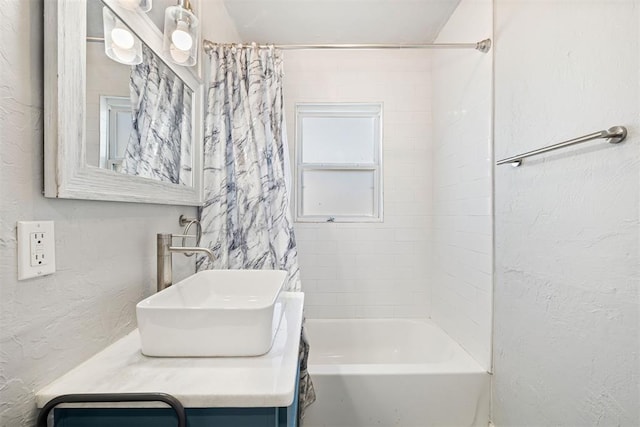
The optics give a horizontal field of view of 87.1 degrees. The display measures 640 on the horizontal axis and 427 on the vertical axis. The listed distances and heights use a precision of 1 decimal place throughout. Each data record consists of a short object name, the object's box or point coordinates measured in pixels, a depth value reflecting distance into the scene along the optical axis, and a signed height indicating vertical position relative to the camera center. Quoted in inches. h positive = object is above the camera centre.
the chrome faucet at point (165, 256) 48.4 -6.3
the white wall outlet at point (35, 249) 26.6 -3.1
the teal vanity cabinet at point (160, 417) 27.9 -17.1
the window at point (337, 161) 105.1 +16.3
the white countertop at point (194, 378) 27.7 -14.9
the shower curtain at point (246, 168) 68.3 +9.1
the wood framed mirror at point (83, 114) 29.2 +9.8
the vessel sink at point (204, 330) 33.0 -11.8
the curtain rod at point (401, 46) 69.1 +34.8
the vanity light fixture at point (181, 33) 50.1 +27.4
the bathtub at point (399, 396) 67.4 -36.9
